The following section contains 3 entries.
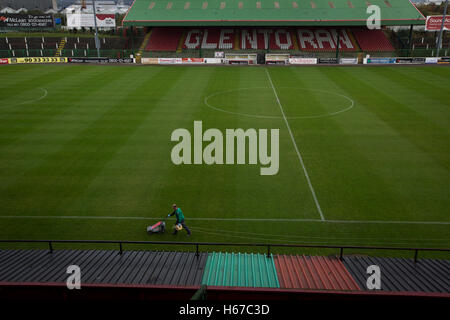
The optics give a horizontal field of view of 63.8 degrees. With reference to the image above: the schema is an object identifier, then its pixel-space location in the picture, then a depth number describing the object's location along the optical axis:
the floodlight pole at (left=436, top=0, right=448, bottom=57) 50.57
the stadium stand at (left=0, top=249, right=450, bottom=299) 9.76
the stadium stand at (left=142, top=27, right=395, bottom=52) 59.53
